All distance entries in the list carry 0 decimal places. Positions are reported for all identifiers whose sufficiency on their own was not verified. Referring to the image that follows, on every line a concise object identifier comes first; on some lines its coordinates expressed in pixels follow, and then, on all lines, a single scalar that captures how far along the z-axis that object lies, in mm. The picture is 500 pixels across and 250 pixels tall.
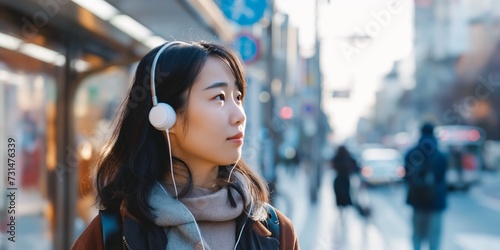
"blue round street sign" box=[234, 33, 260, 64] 10047
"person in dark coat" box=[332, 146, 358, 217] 9523
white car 24109
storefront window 5566
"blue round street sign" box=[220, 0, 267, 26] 8055
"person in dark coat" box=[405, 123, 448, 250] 7113
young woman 1623
